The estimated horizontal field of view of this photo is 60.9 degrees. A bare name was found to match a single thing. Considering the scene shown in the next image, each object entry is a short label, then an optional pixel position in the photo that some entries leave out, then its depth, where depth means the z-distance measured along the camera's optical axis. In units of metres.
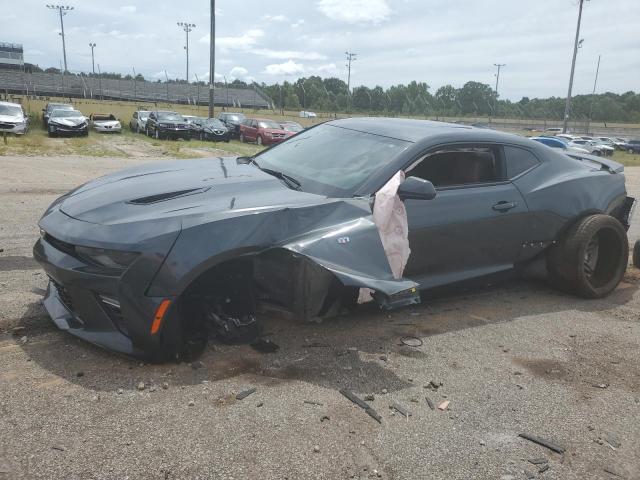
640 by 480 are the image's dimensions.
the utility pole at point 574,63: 44.75
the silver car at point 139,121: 27.33
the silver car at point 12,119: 20.92
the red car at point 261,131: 25.72
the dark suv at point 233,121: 29.31
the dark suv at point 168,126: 24.41
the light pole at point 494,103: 67.62
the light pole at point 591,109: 62.73
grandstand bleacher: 58.38
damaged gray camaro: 2.91
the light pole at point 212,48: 31.83
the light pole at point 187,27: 76.29
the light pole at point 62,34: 82.00
